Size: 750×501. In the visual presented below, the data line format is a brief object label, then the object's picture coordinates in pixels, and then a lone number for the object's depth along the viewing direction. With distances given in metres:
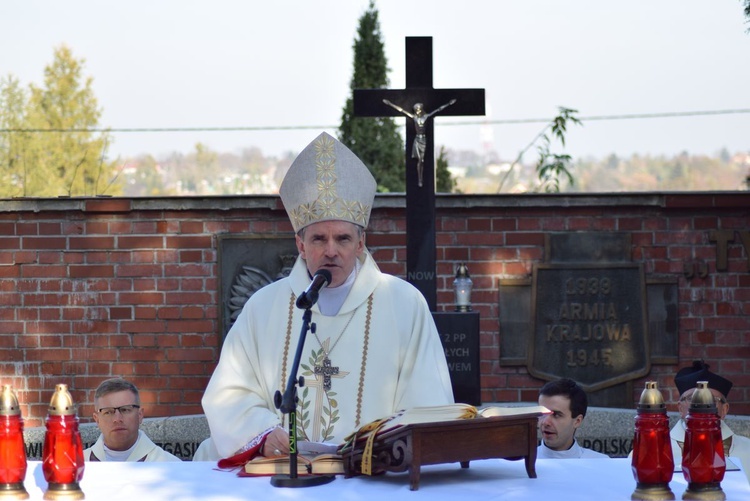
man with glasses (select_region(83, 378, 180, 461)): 8.32
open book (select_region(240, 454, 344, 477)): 5.26
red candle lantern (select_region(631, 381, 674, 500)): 4.76
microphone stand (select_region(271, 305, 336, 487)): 4.95
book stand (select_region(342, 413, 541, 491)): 4.93
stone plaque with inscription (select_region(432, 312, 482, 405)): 11.03
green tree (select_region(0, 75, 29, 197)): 33.35
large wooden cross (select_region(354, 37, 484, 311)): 11.28
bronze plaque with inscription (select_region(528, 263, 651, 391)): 12.09
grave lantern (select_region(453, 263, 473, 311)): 11.28
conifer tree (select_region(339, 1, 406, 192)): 24.38
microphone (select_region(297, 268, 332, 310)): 5.00
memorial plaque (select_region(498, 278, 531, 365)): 12.11
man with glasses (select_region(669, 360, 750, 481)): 8.53
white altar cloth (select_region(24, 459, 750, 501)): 4.89
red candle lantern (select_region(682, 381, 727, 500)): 4.73
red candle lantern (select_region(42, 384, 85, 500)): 4.90
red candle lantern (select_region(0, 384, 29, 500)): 4.92
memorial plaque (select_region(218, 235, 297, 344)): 11.95
